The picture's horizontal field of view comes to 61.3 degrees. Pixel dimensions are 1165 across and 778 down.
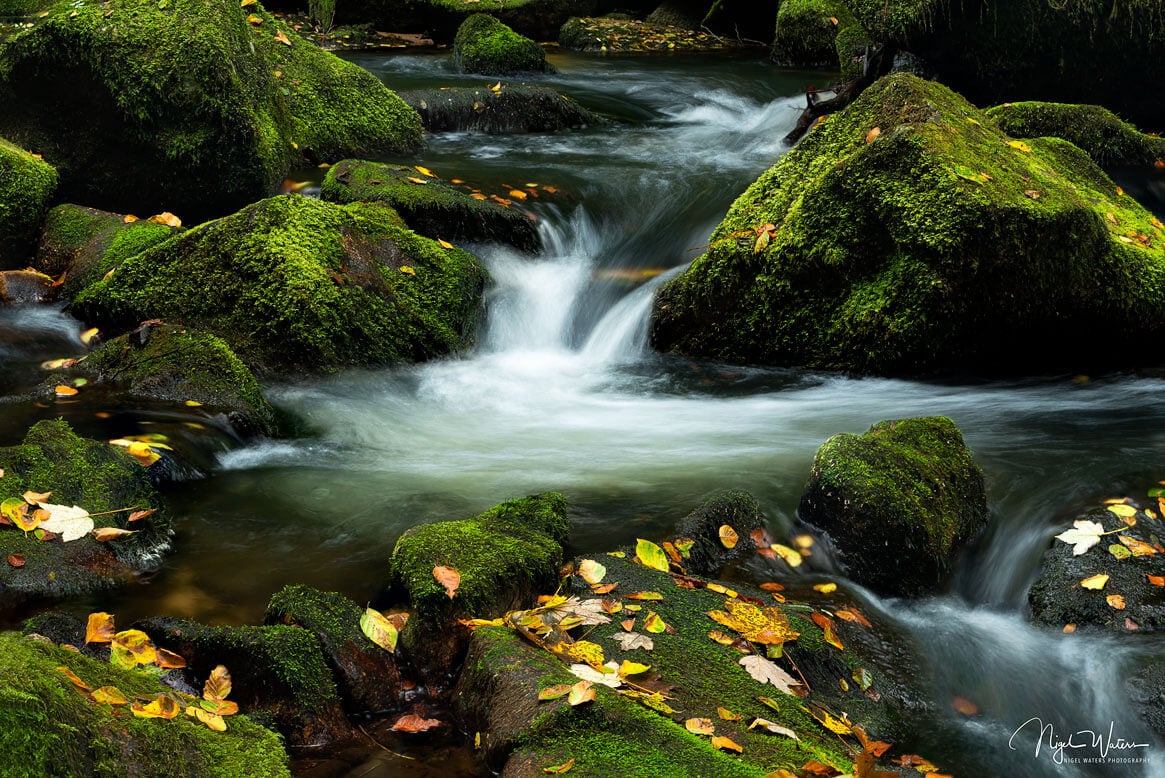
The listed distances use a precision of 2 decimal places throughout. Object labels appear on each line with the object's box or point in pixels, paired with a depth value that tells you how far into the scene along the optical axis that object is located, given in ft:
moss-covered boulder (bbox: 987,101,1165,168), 28.68
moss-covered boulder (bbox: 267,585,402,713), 10.55
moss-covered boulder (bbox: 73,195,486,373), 20.45
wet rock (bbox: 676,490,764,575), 13.85
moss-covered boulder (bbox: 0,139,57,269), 24.18
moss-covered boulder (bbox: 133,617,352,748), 9.95
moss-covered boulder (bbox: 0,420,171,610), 11.88
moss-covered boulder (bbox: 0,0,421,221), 25.30
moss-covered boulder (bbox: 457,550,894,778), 8.84
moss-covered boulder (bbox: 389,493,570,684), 11.09
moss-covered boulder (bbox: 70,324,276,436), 17.70
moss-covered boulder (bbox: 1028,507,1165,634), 13.09
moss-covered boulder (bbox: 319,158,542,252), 24.86
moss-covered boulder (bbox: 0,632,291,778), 5.99
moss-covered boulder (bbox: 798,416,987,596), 13.83
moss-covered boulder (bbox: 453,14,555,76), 47.67
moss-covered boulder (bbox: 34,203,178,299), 23.41
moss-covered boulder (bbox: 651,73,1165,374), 19.49
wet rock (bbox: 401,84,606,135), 37.17
